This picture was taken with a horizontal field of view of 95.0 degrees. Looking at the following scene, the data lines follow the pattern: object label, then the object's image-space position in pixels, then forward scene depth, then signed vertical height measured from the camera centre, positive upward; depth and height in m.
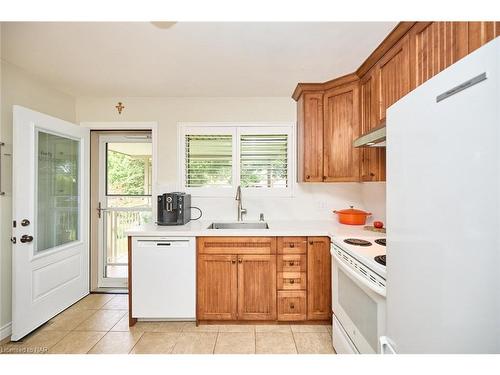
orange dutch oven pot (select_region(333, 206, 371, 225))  2.39 -0.29
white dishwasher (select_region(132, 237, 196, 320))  2.07 -0.79
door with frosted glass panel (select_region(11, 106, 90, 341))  1.88 -0.27
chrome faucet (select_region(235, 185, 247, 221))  2.61 -0.22
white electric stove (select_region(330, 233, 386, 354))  1.09 -0.59
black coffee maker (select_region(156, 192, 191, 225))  2.33 -0.20
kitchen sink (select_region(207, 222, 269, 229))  2.55 -0.41
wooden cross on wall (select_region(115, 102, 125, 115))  2.70 +0.97
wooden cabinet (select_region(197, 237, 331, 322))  2.08 -0.83
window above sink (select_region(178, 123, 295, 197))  2.71 +0.36
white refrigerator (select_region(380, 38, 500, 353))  0.43 -0.05
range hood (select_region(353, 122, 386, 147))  1.33 +0.33
